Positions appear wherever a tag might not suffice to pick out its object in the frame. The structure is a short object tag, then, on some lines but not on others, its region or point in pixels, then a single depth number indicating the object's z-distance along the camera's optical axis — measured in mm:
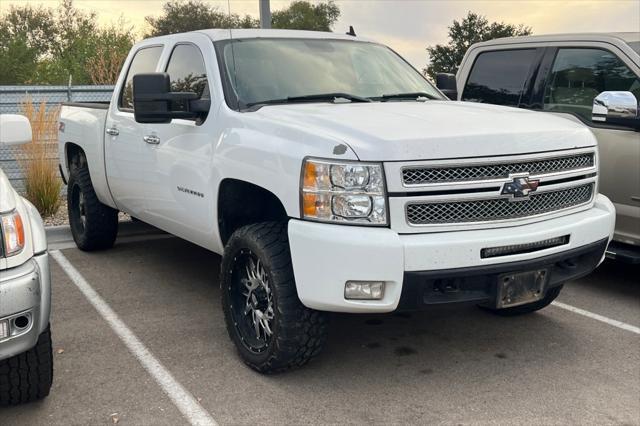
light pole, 9591
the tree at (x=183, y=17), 46469
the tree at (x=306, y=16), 55803
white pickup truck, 3389
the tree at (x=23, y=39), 37906
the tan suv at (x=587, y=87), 5184
